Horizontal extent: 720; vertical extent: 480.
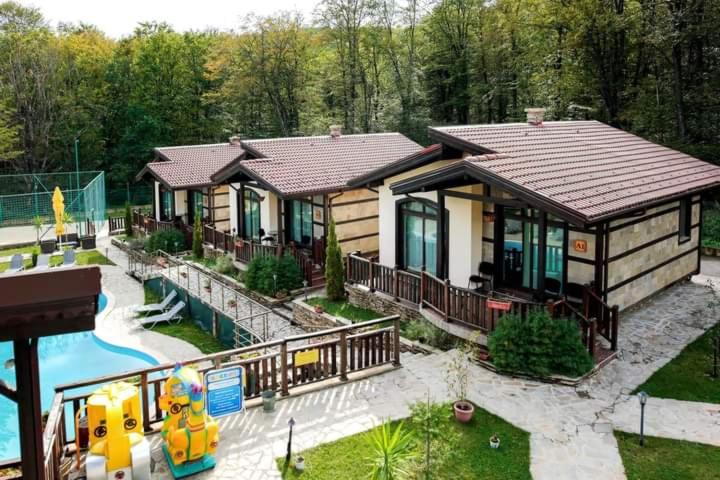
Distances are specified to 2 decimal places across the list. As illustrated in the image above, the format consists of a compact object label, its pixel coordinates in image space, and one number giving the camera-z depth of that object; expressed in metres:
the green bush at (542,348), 9.35
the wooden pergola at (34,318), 3.42
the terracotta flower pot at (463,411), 8.21
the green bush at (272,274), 15.45
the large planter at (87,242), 24.78
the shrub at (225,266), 17.86
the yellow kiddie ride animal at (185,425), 6.80
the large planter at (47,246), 24.11
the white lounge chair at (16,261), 15.24
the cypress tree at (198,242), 20.47
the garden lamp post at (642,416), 7.50
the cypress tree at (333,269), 14.11
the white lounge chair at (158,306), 16.77
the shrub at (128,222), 26.13
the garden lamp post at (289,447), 7.09
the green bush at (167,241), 21.58
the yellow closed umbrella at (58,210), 21.66
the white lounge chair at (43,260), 16.86
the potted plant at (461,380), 8.25
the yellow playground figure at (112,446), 6.45
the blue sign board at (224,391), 7.61
